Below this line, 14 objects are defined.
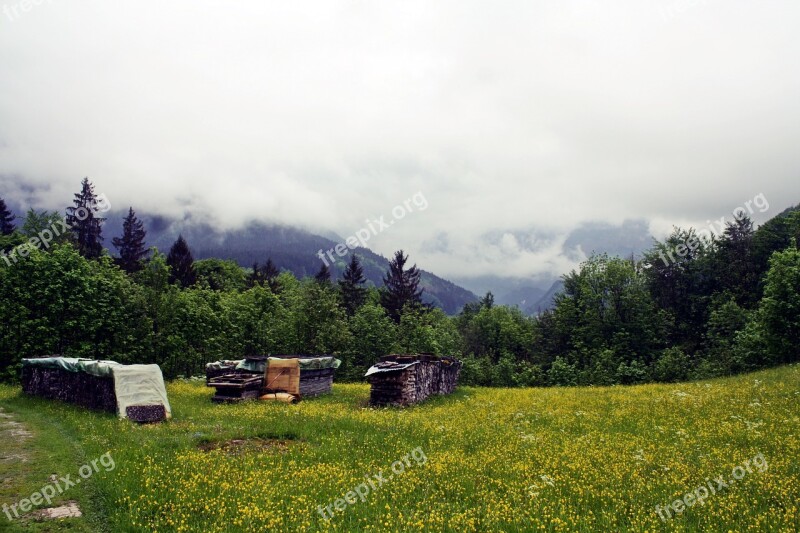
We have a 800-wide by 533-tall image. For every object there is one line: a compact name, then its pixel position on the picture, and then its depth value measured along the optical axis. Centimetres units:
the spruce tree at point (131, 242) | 8884
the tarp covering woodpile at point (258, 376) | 2664
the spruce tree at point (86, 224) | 8388
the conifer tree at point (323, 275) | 10092
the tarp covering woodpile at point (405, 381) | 2672
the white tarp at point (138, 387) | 1928
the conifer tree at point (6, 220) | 8306
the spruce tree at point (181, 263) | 8662
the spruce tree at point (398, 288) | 8438
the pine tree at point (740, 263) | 6122
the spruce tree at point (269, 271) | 9794
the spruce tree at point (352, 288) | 8500
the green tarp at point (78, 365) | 2025
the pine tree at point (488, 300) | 11125
